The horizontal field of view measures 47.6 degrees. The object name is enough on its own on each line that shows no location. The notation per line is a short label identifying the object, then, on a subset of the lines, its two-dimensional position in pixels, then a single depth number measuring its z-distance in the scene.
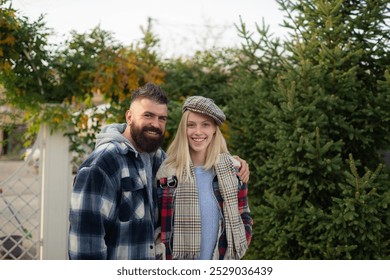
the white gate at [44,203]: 4.65
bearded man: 2.11
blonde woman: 2.40
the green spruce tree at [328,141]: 3.79
